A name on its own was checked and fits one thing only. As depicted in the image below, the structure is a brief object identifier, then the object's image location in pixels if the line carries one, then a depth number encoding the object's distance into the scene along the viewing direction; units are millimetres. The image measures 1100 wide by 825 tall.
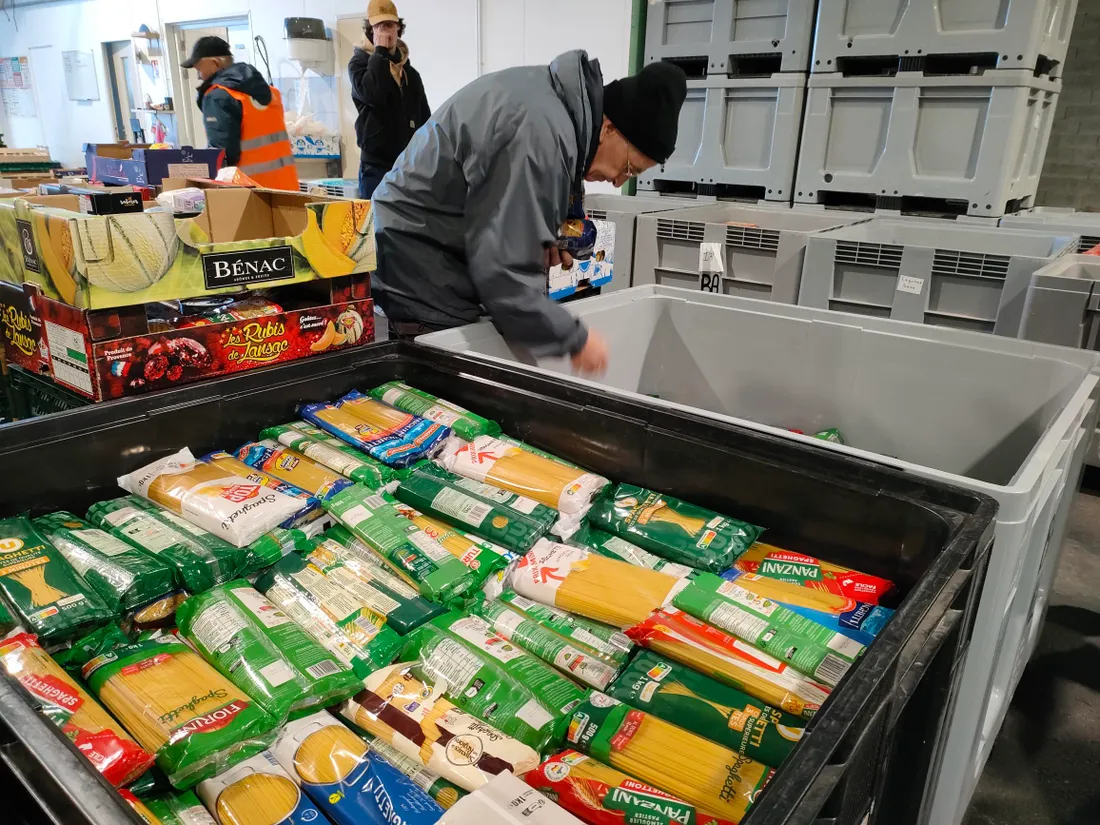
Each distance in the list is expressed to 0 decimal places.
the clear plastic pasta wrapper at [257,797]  759
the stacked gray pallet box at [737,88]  3500
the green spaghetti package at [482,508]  1138
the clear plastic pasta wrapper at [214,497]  1064
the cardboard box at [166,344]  1159
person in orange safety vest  3764
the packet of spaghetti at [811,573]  1022
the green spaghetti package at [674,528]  1106
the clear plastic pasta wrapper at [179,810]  753
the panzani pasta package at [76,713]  727
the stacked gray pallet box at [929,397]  1078
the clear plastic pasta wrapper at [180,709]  763
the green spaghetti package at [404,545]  1037
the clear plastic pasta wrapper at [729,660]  882
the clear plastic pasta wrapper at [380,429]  1307
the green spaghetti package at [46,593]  879
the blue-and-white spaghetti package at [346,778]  764
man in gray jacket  1510
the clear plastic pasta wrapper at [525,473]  1218
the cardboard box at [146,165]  2498
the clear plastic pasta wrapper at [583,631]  988
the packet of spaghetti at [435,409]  1370
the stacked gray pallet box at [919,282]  2330
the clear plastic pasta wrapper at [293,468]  1215
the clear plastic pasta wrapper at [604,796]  755
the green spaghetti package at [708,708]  839
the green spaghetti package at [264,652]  850
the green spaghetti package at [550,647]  955
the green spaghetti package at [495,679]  867
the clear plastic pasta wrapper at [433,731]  808
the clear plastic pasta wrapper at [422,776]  797
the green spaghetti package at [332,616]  945
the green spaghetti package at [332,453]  1240
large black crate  584
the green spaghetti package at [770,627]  901
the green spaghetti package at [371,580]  996
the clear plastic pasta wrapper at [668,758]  788
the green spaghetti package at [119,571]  938
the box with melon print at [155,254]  1106
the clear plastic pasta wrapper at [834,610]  966
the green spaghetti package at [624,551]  1116
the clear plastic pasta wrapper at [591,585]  1021
